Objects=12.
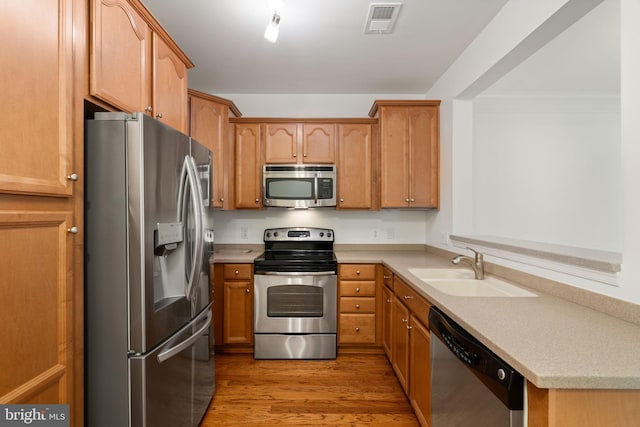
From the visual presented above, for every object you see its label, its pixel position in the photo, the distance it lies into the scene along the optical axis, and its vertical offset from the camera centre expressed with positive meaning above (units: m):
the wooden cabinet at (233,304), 2.86 -0.81
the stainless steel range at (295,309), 2.82 -0.85
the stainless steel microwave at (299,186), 3.10 +0.27
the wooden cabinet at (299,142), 3.15 +0.71
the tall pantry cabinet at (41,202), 0.96 +0.04
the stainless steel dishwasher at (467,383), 0.93 -0.61
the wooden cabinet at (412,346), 1.74 -0.84
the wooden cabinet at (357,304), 2.88 -0.82
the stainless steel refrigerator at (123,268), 1.30 -0.22
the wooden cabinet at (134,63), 1.31 +0.74
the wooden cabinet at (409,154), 3.03 +0.57
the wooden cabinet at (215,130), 2.87 +0.77
